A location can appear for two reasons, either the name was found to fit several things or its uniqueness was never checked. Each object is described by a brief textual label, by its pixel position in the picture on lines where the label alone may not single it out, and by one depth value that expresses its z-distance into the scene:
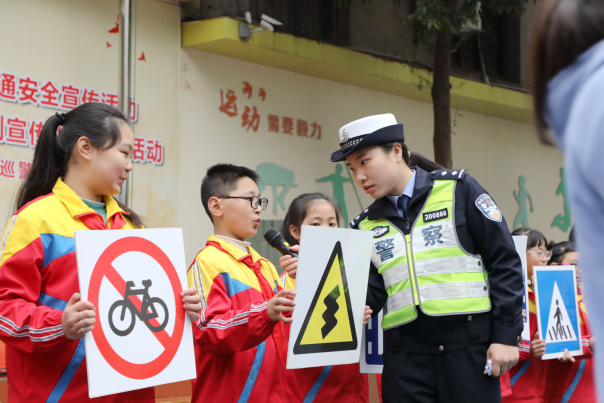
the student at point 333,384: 3.38
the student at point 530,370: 3.95
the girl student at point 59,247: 2.20
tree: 7.41
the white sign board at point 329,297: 2.69
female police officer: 2.66
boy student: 2.64
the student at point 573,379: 4.50
